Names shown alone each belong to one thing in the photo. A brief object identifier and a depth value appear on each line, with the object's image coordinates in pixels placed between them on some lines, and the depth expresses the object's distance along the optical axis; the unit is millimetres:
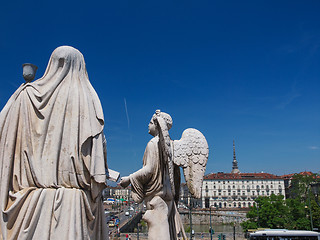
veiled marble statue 3629
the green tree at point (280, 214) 50716
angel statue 6357
